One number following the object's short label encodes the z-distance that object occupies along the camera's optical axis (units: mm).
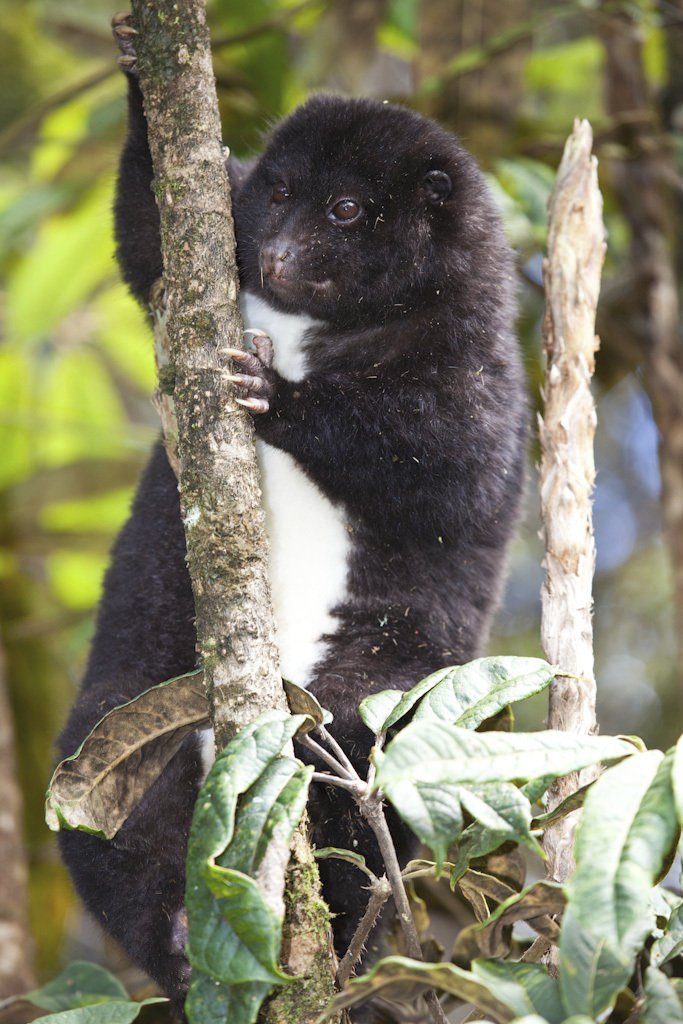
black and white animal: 3663
